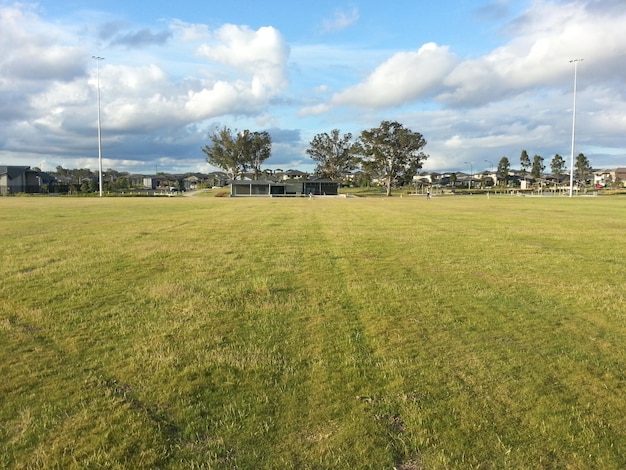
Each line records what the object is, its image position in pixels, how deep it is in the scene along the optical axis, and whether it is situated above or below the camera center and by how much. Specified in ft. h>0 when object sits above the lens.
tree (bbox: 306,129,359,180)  376.07 +32.20
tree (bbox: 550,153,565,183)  433.07 +28.81
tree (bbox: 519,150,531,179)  415.64 +31.97
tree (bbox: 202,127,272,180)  365.20 +33.83
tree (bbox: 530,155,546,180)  411.54 +25.47
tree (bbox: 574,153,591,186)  429.79 +27.38
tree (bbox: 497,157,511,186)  422.82 +25.17
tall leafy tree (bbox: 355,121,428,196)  313.12 +29.02
